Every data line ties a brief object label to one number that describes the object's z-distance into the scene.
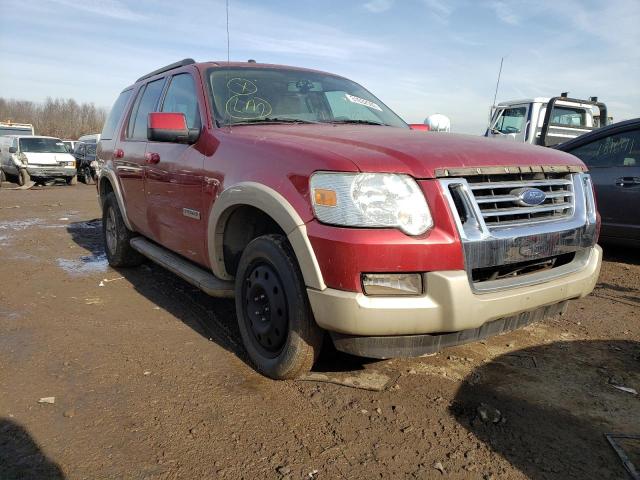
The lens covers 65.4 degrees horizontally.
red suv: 2.24
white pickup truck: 9.90
